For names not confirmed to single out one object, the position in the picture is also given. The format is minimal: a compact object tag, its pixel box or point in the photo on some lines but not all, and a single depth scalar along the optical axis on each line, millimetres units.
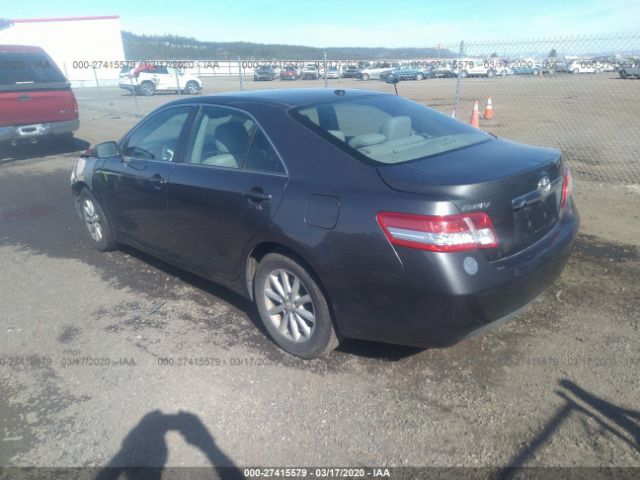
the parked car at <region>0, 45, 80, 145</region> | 9914
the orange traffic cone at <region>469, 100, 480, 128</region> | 10881
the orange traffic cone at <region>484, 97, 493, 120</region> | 14319
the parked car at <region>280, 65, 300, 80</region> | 37184
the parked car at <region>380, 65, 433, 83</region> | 20389
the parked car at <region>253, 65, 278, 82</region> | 36281
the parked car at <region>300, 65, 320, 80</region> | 32094
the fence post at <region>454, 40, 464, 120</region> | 8781
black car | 2533
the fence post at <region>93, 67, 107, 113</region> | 20994
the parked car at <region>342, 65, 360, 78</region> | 33516
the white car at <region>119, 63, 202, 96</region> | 29156
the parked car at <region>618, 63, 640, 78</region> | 20691
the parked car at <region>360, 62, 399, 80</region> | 39031
